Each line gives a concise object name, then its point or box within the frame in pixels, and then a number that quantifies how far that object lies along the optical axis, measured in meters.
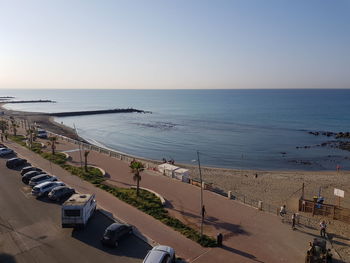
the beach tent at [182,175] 30.16
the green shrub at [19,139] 46.29
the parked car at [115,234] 16.27
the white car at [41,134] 53.06
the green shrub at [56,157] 35.09
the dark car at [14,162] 32.06
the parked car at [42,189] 23.36
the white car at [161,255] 13.45
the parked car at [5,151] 37.38
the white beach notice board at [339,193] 22.91
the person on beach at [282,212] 21.37
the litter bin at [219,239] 16.92
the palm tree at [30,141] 43.03
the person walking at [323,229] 18.36
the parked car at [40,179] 25.50
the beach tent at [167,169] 31.25
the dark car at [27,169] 28.89
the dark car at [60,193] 22.89
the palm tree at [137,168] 24.88
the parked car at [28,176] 26.92
